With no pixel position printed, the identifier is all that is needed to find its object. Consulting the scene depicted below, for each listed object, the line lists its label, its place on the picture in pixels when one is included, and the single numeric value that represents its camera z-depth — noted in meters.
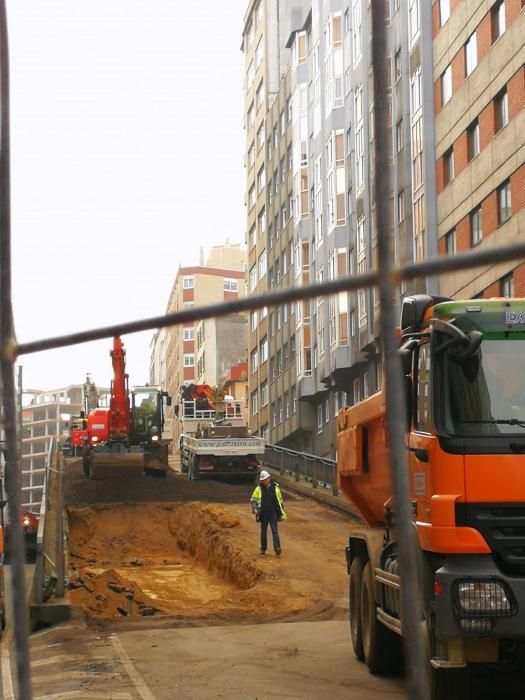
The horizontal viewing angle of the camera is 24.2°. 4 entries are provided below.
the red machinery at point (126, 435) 42.38
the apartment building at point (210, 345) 91.81
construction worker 27.20
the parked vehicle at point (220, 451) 45.06
